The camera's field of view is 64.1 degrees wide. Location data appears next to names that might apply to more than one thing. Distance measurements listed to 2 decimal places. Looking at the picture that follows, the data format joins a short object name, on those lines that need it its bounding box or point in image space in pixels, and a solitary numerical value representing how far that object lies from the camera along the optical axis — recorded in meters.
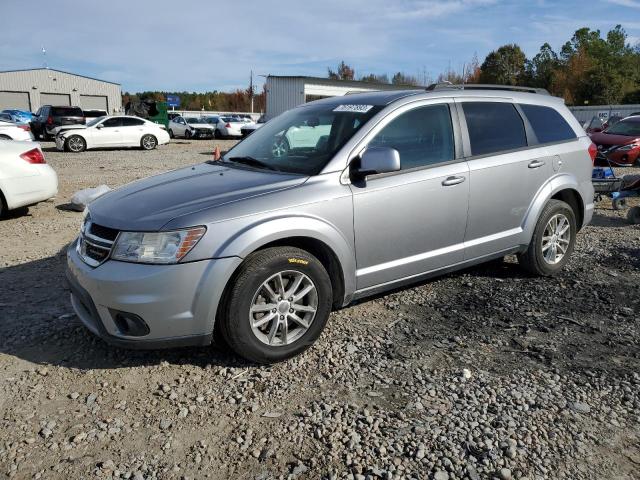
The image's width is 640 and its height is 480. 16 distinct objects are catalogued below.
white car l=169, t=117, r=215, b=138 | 32.25
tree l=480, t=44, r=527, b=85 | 63.53
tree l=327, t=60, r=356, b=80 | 79.25
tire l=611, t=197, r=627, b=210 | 8.47
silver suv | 3.07
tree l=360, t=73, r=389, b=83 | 67.93
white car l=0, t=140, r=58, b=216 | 7.18
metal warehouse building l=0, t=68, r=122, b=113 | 52.34
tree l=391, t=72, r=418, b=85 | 66.87
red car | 14.03
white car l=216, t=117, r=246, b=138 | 32.19
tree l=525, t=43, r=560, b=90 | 61.28
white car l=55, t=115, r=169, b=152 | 19.85
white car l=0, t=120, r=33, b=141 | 15.35
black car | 25.31
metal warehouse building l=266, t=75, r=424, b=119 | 37.69
